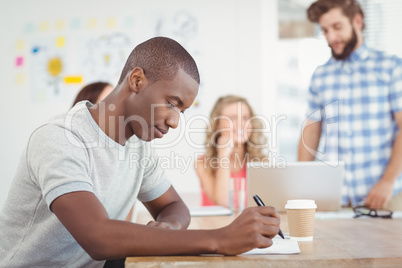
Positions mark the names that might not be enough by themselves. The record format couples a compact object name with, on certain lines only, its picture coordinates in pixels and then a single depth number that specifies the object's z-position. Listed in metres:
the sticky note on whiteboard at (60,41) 3.83
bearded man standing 2.49
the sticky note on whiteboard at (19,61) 3.85
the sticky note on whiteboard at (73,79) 3.81
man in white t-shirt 0.99
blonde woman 2.69
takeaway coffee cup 1.25
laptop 1.80
